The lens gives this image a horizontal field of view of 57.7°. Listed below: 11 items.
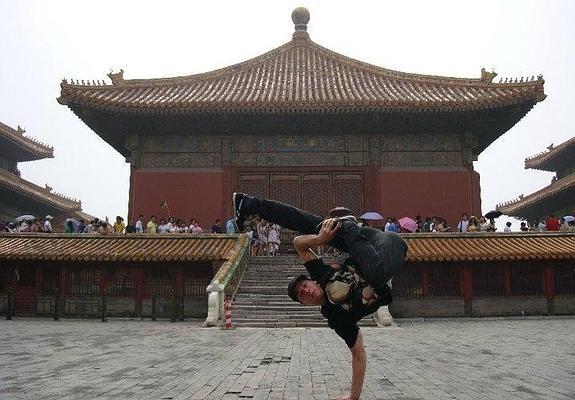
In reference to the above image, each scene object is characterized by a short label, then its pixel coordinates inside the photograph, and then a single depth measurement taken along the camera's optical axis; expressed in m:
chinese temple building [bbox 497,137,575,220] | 26.81
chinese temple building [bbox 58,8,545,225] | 19.27
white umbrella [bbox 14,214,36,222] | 19.81
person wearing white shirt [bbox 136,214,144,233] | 18.36
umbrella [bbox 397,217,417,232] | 17.80
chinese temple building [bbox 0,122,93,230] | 27.98
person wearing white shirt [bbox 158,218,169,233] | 18.03
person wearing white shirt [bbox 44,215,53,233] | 18.85
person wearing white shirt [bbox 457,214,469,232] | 18.11
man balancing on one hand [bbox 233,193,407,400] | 4.07
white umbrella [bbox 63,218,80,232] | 19.48
